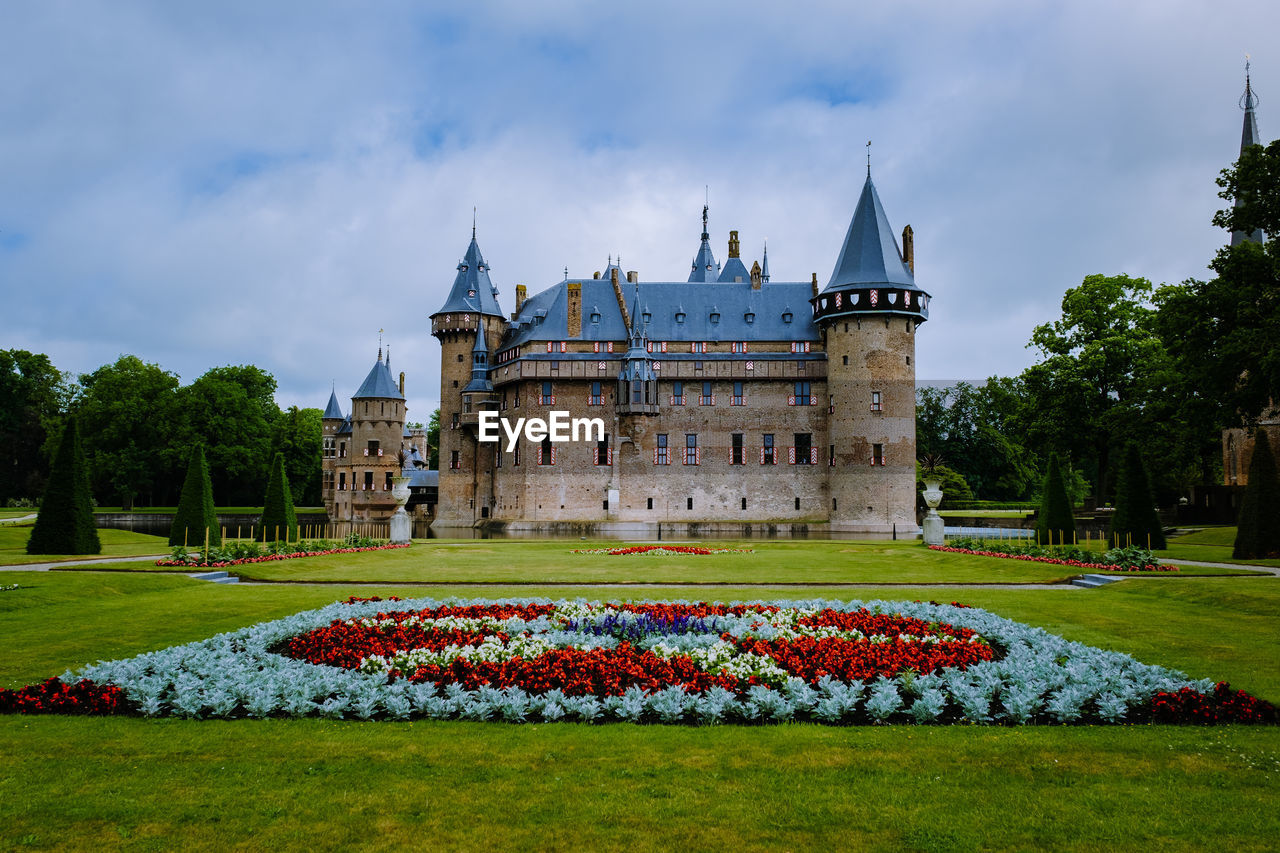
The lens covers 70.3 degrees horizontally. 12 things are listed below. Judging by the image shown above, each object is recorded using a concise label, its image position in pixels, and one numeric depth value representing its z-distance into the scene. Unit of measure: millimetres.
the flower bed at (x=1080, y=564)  21141
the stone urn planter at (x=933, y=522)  34312
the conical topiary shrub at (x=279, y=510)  32844
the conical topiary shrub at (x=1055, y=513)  29594
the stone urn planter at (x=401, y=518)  36469
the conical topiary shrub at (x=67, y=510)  24875
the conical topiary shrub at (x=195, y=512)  29922
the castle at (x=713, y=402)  54625
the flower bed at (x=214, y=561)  22969
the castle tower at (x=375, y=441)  70562
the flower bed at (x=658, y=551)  30703
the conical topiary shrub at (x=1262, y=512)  24461
